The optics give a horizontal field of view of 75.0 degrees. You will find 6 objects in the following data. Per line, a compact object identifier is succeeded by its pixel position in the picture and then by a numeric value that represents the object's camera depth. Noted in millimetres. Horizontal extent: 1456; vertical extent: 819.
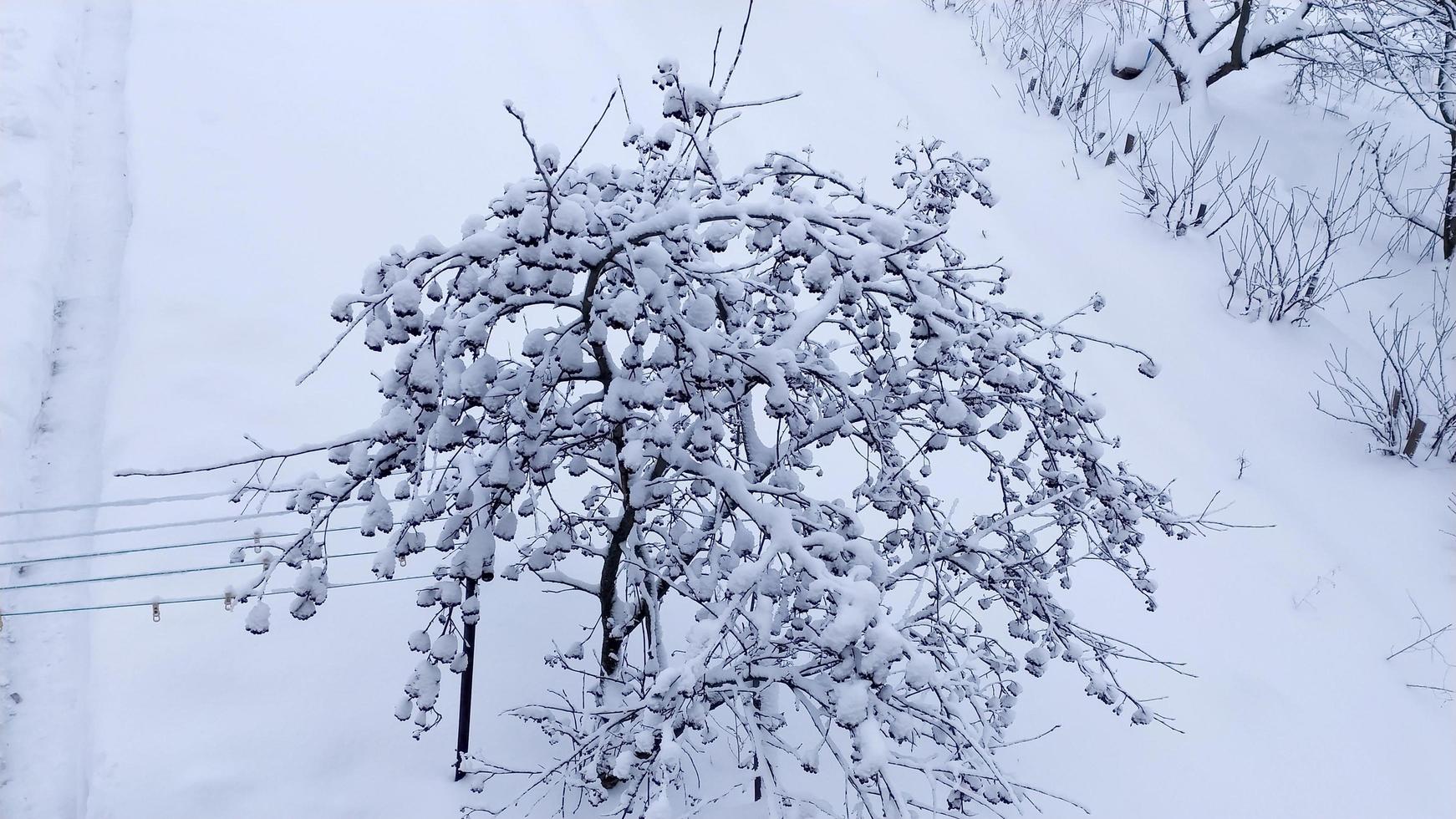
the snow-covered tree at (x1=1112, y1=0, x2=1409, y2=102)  9039
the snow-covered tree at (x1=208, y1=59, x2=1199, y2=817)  2480
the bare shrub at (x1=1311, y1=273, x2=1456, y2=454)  6516
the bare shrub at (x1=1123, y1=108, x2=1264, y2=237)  8590
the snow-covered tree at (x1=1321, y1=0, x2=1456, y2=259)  7383
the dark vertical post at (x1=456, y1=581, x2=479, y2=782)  3625
